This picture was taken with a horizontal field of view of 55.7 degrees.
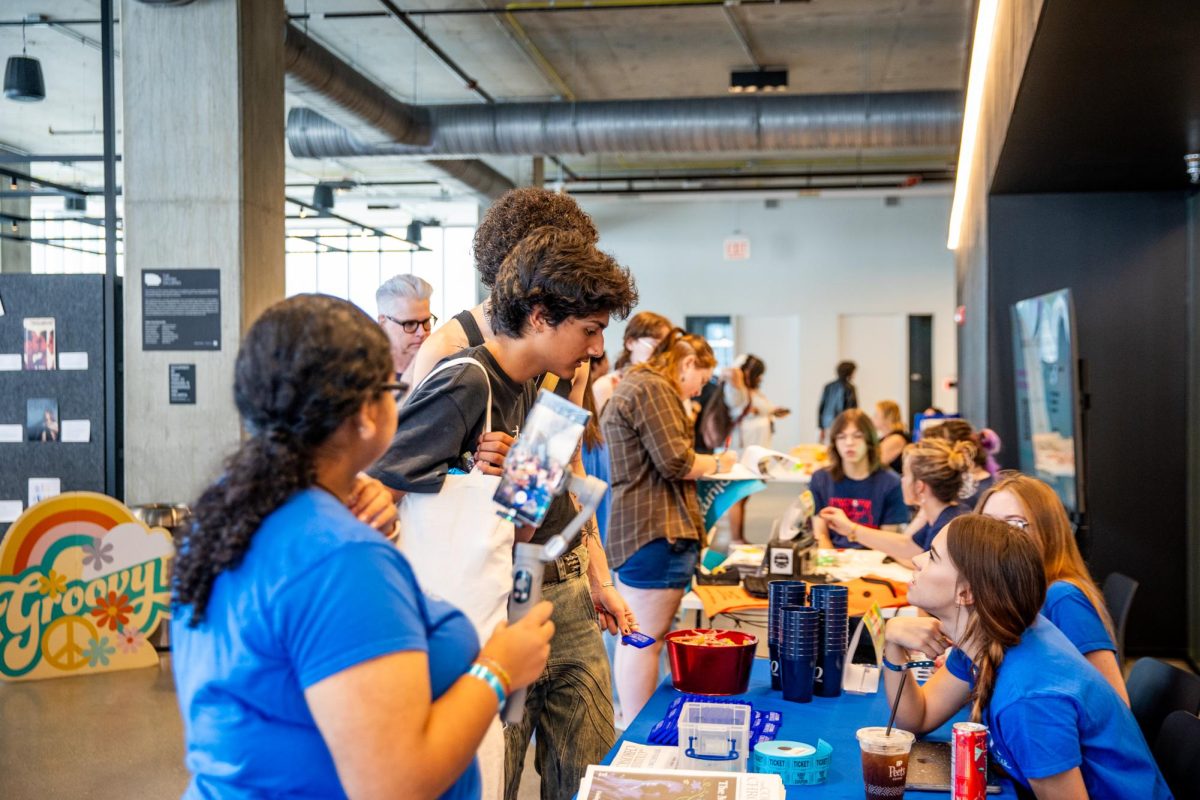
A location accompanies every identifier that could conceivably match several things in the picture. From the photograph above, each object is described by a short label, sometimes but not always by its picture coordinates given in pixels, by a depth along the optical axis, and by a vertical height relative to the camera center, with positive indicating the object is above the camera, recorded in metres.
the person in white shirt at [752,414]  11.05 -0.29
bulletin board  5.81 +0.03
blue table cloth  1.96 -0.69
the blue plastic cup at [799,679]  2.47 -0.64
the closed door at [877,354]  16.86 +0.46
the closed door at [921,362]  16.81 +0.34
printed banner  5.43 -0.53
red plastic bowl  2.40 -0.60
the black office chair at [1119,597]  3.62 -0.71
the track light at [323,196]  13.80 +2.32
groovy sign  5.26 -0.96
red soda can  1.76 -0.59
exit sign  15.84 +1.93
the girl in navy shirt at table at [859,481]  5.59 -0.48
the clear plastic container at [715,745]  1.92 -0.61
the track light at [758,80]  10.47 +2.83
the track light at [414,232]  18.02 +2.43
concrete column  5.65 +0.95
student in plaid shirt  4.03 -0.45
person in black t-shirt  1.81 +0.06
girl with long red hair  2.42 -0.42
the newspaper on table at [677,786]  1.67 -0.60
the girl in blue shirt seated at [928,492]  4.15 -0.40
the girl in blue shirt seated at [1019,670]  1.94 -0.52
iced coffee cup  1.81 -0.61
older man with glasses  3.88 +0.24
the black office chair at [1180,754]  2.10 -0.70
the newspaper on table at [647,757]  1.95 -0.65
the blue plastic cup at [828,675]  2.51 -0.64
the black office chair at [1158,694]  2.46 -0.69
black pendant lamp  8.09 +2.19
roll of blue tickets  1.94 -0.65
